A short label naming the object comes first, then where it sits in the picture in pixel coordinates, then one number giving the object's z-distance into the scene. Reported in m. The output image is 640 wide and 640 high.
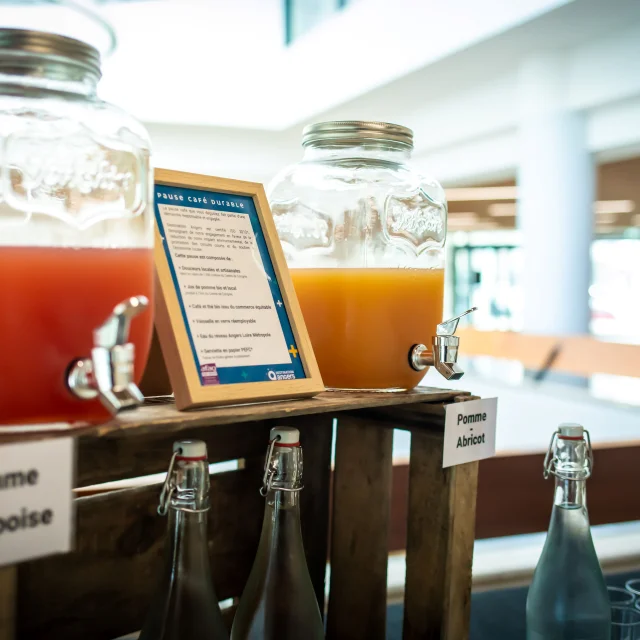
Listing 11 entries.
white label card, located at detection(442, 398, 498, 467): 0.84
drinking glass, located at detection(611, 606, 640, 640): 0.91
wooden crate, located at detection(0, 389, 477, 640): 0.83
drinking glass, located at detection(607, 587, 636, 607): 0.98
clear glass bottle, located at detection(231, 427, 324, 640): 0.80
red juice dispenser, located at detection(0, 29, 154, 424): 0.54
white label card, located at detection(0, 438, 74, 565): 0.51
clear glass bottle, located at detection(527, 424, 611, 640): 0.92
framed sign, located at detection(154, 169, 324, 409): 0.67
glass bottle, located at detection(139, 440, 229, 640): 0.72
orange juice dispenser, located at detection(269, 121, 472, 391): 0.81
